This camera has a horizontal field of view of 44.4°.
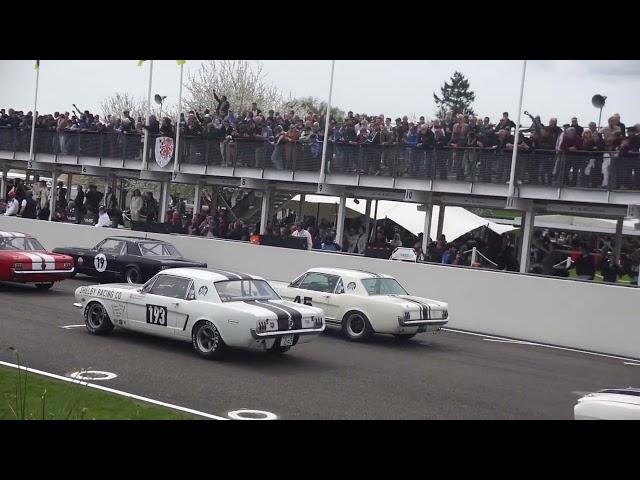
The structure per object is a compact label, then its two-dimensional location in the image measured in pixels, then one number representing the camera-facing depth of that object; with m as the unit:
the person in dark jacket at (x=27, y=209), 28.58
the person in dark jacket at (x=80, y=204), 29.25
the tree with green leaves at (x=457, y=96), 73.75
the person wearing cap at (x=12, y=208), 28.55
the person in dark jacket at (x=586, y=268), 18.44
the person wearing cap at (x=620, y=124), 18.72
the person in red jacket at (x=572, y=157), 19.64
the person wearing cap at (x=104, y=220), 25.14
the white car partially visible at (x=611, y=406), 6.34
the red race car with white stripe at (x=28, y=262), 16.91
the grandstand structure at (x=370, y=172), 20.28
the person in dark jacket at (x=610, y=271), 19.00
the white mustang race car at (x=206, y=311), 11.05
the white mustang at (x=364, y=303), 13.88
